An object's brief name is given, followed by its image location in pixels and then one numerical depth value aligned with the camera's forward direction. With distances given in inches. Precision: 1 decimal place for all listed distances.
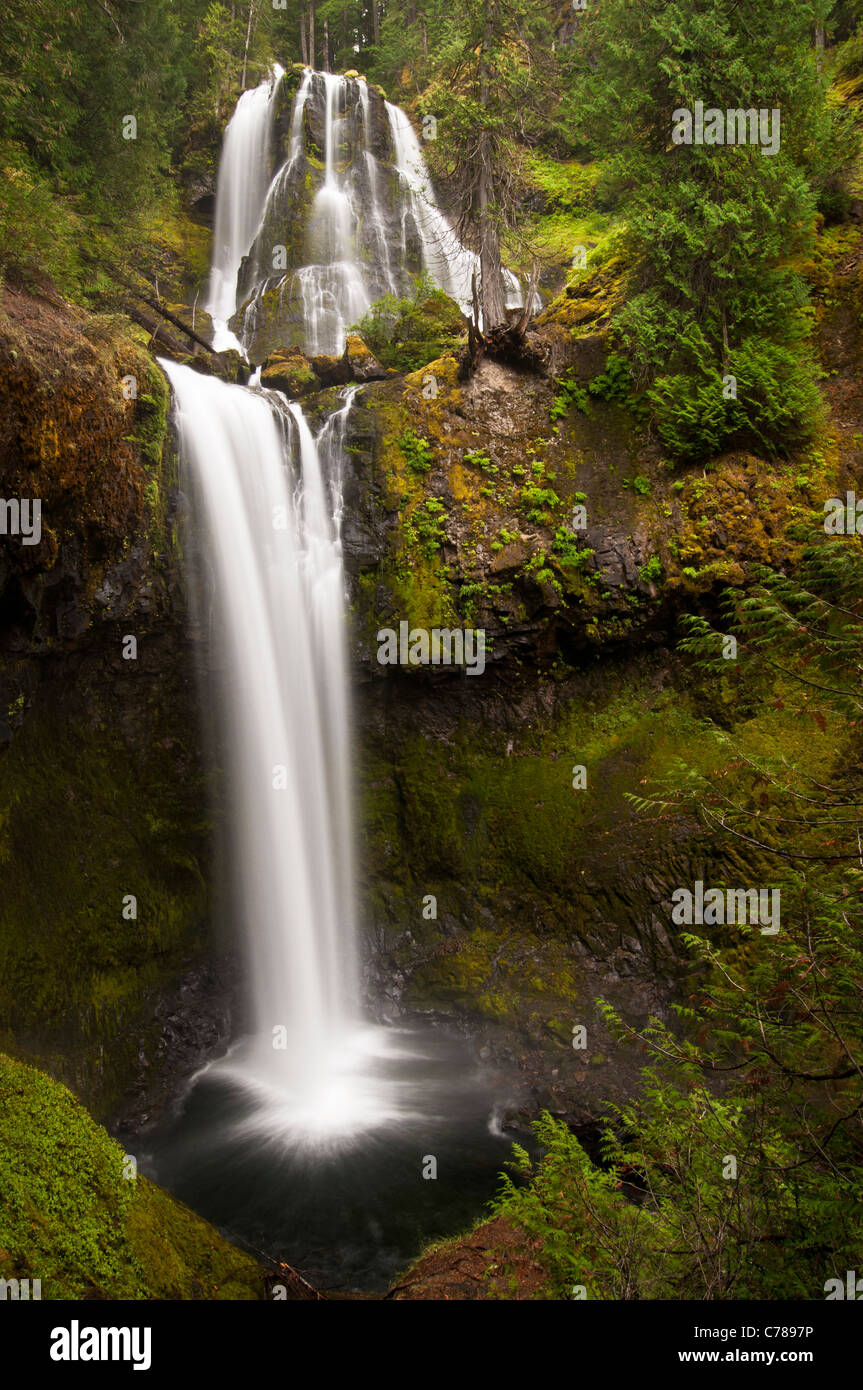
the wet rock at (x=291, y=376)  547.2
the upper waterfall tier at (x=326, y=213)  742.5
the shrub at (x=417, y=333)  561.9
